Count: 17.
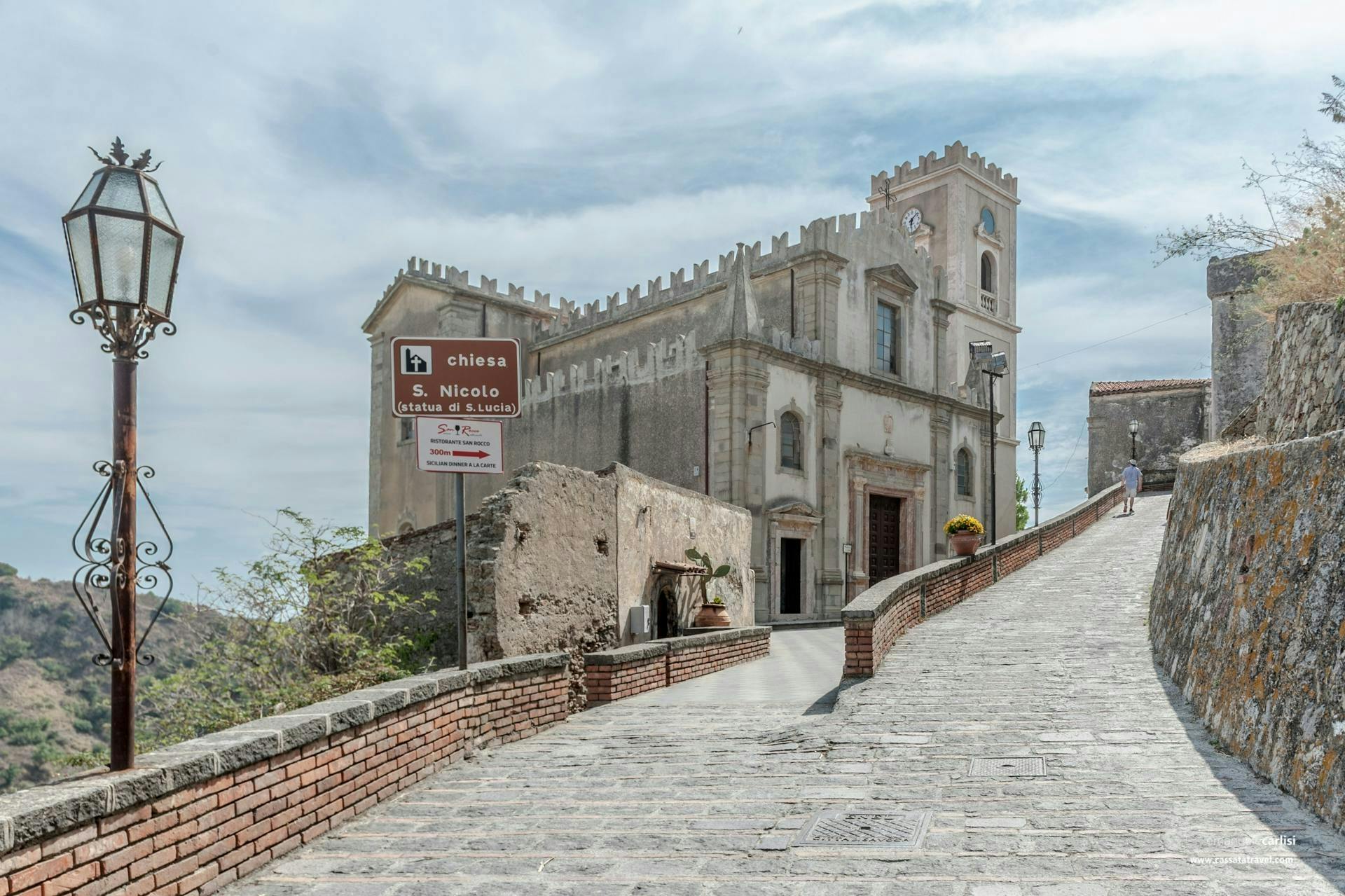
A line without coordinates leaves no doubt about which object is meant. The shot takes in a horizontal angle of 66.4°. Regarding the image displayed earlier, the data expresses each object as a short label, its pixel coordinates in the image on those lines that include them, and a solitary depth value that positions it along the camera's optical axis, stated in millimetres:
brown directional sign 7152
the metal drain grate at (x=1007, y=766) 5930
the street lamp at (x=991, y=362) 19422
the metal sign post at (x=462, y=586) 7191
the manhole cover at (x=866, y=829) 4727
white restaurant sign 7145
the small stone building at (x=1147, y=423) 35500
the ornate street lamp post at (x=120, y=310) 4301
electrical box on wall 12711
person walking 25469
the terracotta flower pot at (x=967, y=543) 16062
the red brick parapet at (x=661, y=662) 10375
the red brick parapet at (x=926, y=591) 9977
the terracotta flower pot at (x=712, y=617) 16375
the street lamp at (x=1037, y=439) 24641
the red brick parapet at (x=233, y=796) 3492
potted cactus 16344
